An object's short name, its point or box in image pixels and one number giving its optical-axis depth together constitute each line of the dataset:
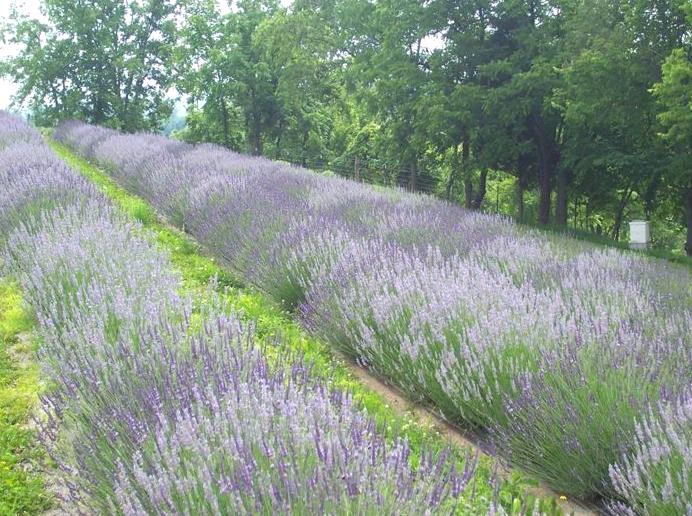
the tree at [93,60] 26.59
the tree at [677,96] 8.38
